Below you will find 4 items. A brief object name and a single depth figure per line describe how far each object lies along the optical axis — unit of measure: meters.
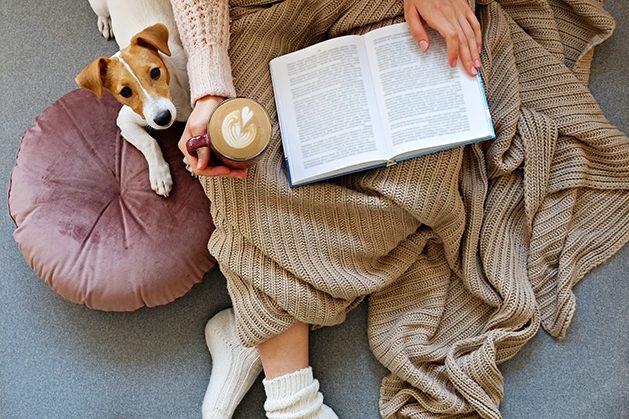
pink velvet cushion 1.29
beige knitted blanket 1.20
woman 1.09
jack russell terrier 1.10
